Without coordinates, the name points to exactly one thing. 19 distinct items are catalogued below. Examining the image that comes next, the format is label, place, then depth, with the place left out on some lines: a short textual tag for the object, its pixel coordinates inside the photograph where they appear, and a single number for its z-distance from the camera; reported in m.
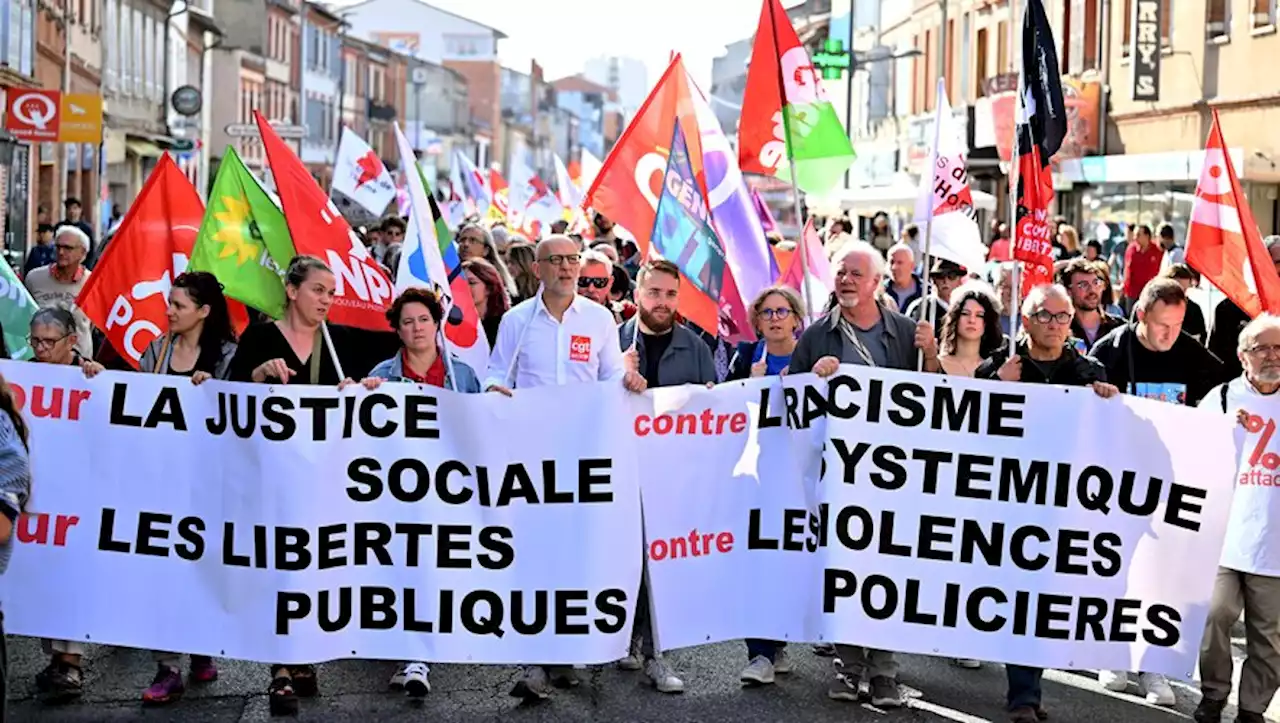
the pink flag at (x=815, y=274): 13.34
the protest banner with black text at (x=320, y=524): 7.84
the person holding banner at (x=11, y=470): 5.47
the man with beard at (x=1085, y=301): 10.95
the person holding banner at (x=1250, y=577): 7.70
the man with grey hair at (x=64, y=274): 12.77
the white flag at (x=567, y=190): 27.83
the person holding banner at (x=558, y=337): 8.58
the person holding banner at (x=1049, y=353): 8.08
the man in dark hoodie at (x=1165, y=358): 9.02
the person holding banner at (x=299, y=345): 8.05
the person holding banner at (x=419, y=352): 8.33
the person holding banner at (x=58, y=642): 8.04
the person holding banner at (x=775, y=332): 8.96
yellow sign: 24.05
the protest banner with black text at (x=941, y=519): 7.82
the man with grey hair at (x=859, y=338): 8.27
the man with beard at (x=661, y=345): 8.78
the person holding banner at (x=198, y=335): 8.31
